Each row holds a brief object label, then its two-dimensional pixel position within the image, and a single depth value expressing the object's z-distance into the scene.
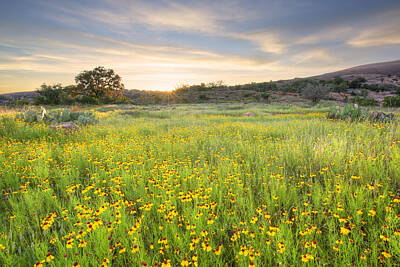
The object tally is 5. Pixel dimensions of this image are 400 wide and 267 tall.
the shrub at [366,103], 27.48
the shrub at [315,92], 37.46
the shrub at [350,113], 10.16
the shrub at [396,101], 25.23
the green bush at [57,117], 11.13
